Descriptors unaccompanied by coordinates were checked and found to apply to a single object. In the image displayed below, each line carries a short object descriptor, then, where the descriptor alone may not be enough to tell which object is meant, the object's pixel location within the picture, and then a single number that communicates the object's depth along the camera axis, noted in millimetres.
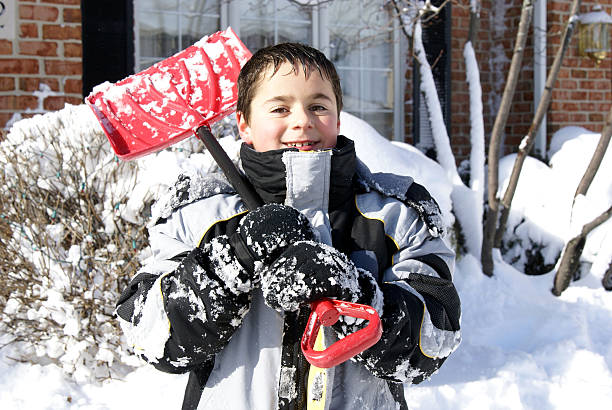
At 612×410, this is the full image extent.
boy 1181
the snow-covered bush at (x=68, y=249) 2645
